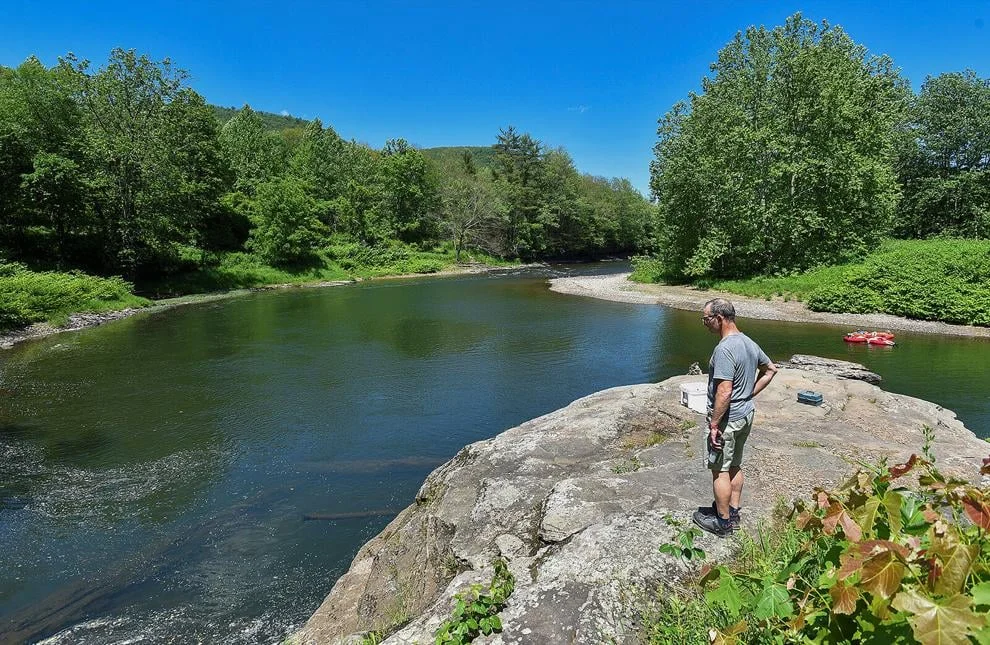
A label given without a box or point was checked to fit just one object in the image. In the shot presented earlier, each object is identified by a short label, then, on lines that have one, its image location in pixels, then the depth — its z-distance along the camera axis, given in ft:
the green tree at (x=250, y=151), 210.79
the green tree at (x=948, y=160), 138.72
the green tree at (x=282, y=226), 172.35
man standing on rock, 18.17
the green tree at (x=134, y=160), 118.11
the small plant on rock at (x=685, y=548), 13.70
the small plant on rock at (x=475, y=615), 13.78
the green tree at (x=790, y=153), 109.19
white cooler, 34.58
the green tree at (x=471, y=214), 228.84
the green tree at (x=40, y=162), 104.94
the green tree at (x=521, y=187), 238.68
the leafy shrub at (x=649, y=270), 146.20
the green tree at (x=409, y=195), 232.53
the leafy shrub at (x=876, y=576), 6.33
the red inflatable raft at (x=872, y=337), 72.59
